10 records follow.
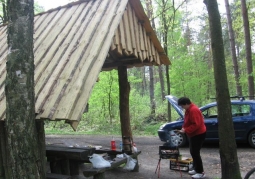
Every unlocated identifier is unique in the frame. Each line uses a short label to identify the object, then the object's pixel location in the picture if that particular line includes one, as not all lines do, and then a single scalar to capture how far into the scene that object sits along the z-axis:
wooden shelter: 4.31
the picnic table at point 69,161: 5.74
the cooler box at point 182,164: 7.41
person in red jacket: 6.73
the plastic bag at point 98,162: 5.91
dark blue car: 10.55
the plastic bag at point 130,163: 7.63
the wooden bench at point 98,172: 5.64
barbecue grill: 7.01
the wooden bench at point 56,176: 5.59
